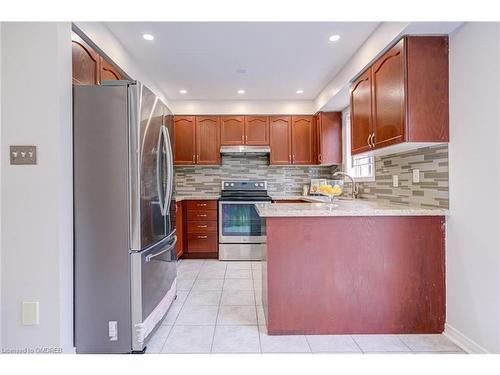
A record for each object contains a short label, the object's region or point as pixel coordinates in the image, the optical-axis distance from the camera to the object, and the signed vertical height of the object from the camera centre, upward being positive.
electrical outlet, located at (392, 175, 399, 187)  2.48 +0.04
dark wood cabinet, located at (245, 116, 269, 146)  4.20 +0.86
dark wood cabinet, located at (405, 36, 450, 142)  1.83 +0.66
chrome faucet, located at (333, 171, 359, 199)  3.39 -0.08
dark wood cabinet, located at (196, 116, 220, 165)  4.19 +0.73
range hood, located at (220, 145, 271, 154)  4.13 +0.58
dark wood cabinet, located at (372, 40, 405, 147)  1.89 +0.67
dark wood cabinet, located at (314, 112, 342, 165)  3.99 +0.73
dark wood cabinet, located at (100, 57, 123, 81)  2.17 +0.99
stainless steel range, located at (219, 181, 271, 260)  3.92 -0.63
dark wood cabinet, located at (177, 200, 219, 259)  3.99 -0.60
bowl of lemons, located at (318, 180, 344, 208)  2.15 -0.03
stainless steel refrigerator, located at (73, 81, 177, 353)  1.67 -0.19
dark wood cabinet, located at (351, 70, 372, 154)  2.33 +0.66
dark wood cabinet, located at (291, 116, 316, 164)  4.22 +0.72
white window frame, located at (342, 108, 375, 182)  3.72 +0.52
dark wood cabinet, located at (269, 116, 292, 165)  4.21 +0.77
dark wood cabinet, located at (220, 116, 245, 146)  4.19 +0.88
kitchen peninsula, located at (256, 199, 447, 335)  1.90 -0.63
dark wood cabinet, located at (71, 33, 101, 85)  1.77 +0.88
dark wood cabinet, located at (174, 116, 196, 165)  4.17 +0.72
